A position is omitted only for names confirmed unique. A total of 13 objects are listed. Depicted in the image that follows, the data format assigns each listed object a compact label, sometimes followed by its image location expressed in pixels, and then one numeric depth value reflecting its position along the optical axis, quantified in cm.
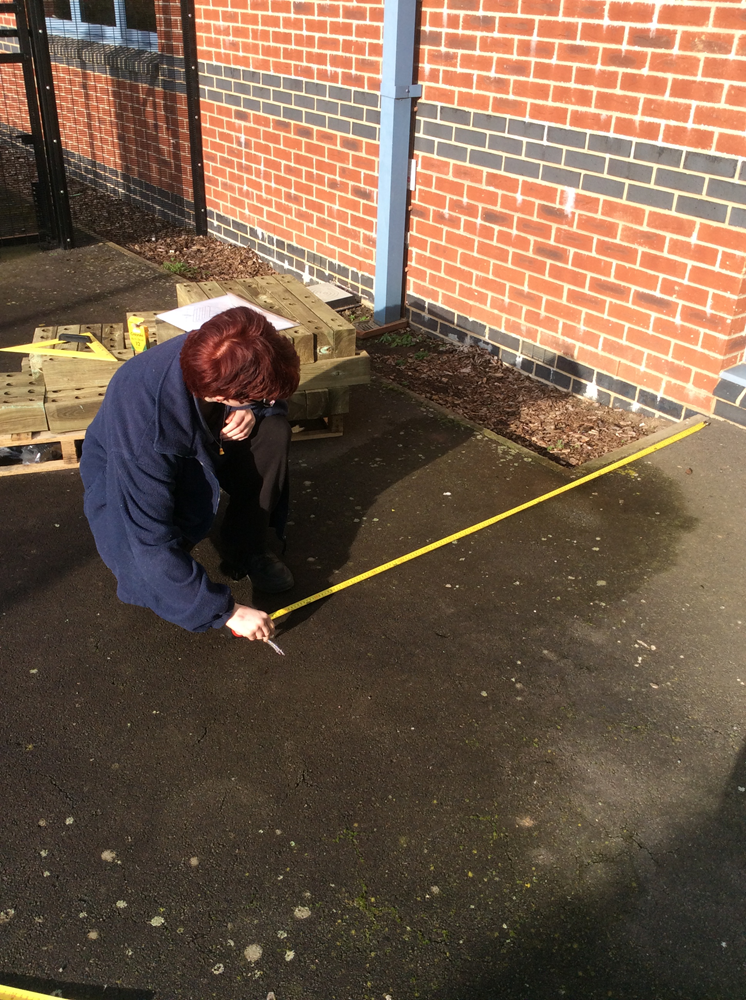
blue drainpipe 626
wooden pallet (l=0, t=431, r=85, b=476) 468
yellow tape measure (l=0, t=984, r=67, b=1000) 229
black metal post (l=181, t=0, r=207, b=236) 893
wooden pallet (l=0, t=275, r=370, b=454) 465
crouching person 272
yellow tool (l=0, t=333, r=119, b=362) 478
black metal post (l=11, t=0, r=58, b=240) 818
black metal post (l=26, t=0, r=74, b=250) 811
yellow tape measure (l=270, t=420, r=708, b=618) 392
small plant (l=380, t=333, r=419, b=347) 706
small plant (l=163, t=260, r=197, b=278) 864
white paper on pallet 468
